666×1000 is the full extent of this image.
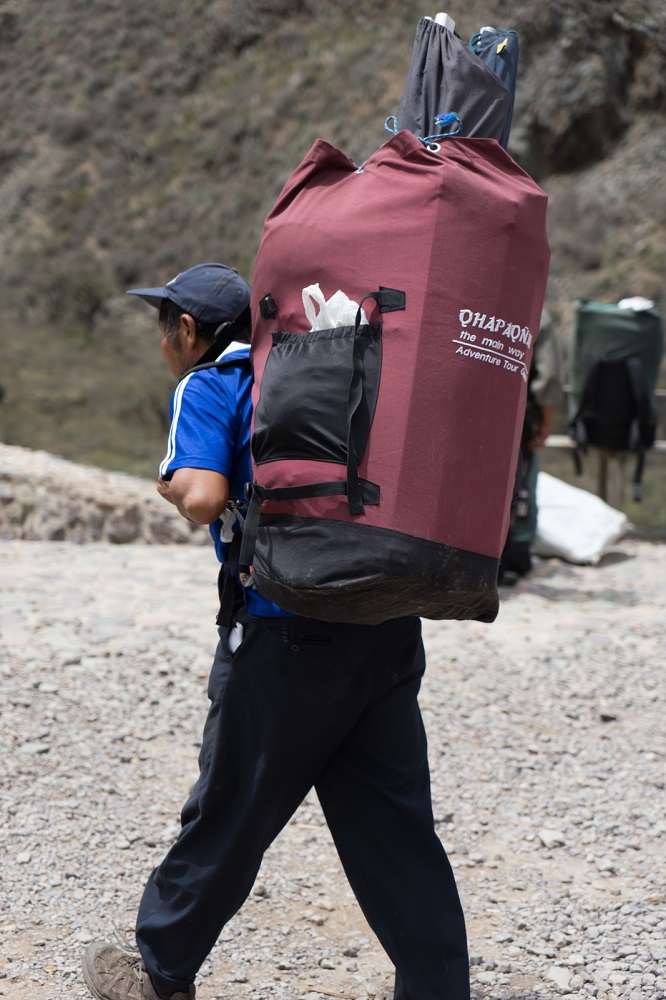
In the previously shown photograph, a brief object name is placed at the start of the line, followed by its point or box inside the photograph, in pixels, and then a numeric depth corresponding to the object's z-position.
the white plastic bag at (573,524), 7.52
